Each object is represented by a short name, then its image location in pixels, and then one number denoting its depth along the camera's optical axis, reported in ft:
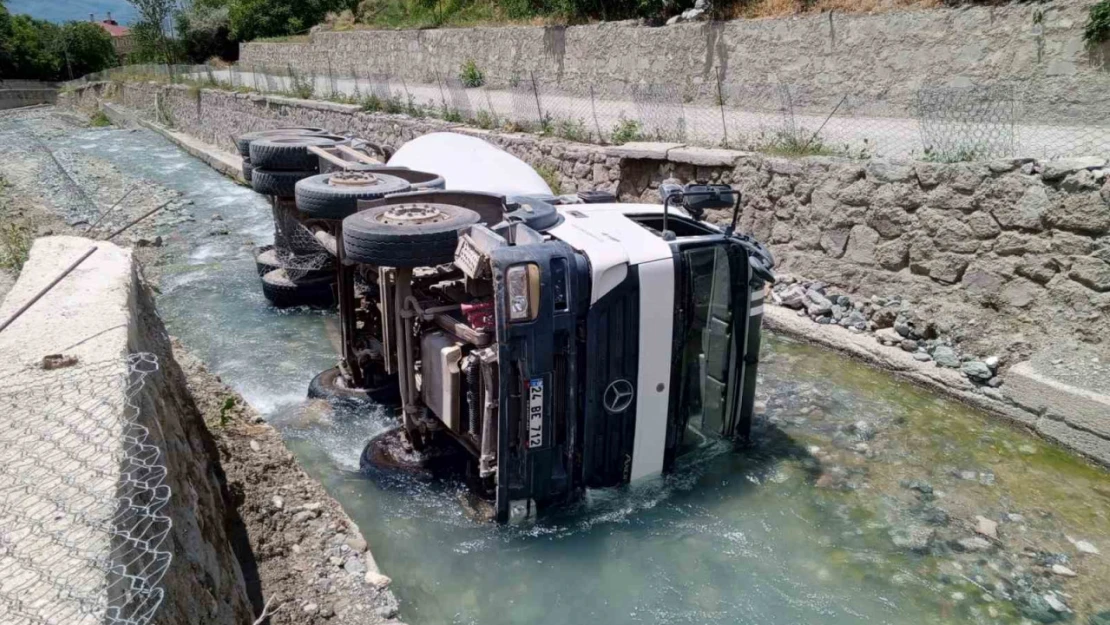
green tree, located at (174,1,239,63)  131.85
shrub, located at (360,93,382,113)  51.26
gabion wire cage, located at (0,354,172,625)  5.57
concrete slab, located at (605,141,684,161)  28.38
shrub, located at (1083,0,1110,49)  24.16
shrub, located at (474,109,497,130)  40.86
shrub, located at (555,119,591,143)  34.27
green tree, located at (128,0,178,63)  145.47
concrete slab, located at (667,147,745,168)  26.23
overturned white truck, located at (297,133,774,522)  12.61
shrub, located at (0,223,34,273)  20.88
